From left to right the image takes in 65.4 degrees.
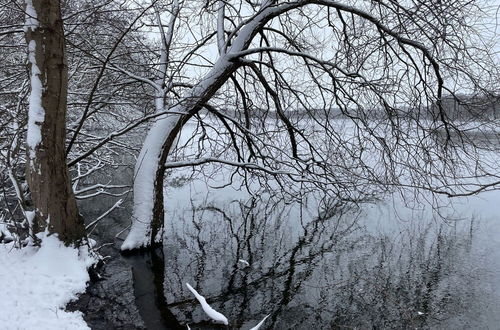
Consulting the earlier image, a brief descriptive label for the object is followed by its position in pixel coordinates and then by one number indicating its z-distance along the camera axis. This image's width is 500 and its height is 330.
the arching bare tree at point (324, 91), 5.88
